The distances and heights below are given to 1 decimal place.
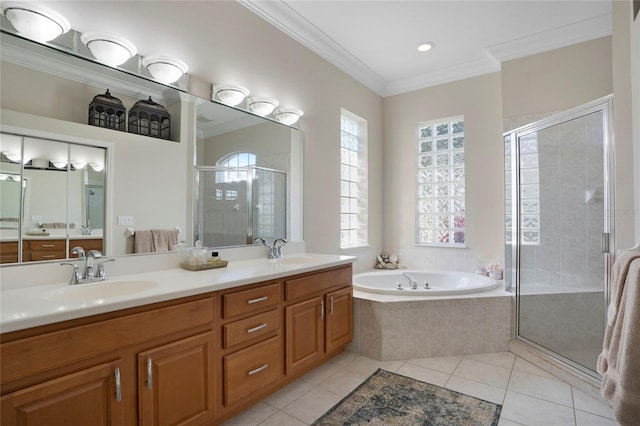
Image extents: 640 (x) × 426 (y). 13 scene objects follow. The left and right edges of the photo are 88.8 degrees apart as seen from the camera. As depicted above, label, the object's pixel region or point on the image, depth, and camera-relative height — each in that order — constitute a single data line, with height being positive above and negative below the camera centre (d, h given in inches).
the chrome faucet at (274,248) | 101.4 -9.7
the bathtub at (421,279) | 133.0 -26.3
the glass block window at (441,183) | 151.5 +16.3
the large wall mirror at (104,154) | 56.6 +14.0
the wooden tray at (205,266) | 76.5 -11.7
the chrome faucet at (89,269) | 61.5 -10.0
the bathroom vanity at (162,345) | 42.1 -21.5
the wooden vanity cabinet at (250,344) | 65.5 -27.5
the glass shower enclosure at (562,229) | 90.0 -3.6
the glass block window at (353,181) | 145.3 +16.9
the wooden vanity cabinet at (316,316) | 81.7 -27.6
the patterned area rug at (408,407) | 73.1 -45.5
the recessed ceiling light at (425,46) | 127.1 +67.8
